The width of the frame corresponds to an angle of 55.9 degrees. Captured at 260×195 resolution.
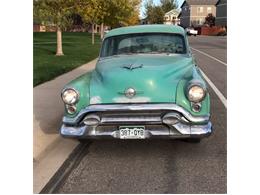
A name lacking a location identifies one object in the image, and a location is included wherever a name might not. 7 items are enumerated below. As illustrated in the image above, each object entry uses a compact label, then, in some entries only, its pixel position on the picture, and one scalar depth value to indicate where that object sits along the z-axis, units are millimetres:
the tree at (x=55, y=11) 11166
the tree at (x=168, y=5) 61226
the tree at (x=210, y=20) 51463
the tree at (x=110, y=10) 11699
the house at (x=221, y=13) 47987
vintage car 2778
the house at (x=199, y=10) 58612
